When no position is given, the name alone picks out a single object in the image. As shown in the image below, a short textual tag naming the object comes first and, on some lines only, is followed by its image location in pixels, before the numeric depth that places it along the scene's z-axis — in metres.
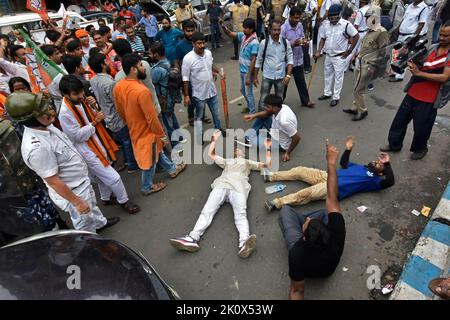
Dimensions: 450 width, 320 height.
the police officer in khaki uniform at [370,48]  4.96
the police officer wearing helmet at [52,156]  2.51
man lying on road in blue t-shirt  3.68
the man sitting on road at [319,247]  2.46
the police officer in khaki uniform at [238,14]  8.75
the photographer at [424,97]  3.68
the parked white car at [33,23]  7.69
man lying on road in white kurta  3.25
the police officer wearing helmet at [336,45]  5.47
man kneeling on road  4.28
